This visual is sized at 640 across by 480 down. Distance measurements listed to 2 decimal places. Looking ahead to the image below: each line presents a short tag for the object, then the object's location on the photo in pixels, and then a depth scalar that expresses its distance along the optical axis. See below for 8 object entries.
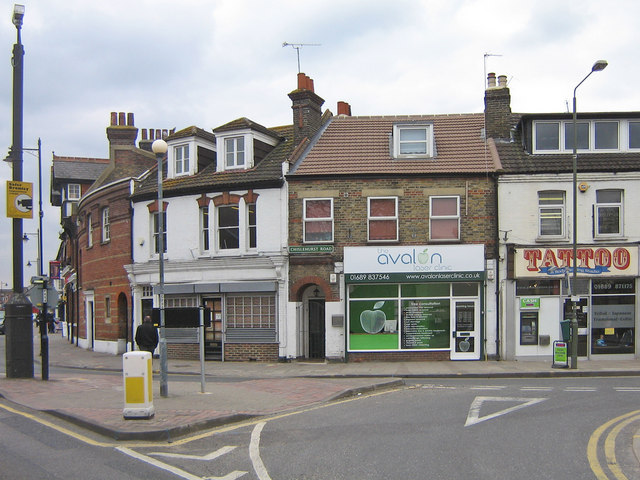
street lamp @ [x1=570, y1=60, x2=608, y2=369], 19.64
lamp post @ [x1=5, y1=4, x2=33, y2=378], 17.28
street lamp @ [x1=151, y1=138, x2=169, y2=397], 13.69
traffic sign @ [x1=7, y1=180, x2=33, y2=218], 17.44
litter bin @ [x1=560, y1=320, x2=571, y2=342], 19.98
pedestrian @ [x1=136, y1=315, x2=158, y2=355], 19.31
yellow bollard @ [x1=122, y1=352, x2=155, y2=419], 10.80
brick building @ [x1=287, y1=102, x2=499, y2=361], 22.53
